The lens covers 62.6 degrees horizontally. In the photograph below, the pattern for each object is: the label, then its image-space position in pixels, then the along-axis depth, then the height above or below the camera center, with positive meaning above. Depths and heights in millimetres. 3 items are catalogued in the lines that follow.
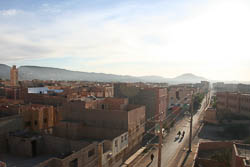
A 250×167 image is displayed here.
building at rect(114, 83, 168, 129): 34625 -2740
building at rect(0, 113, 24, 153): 18969 -5006
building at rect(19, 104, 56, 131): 24375 -4427
